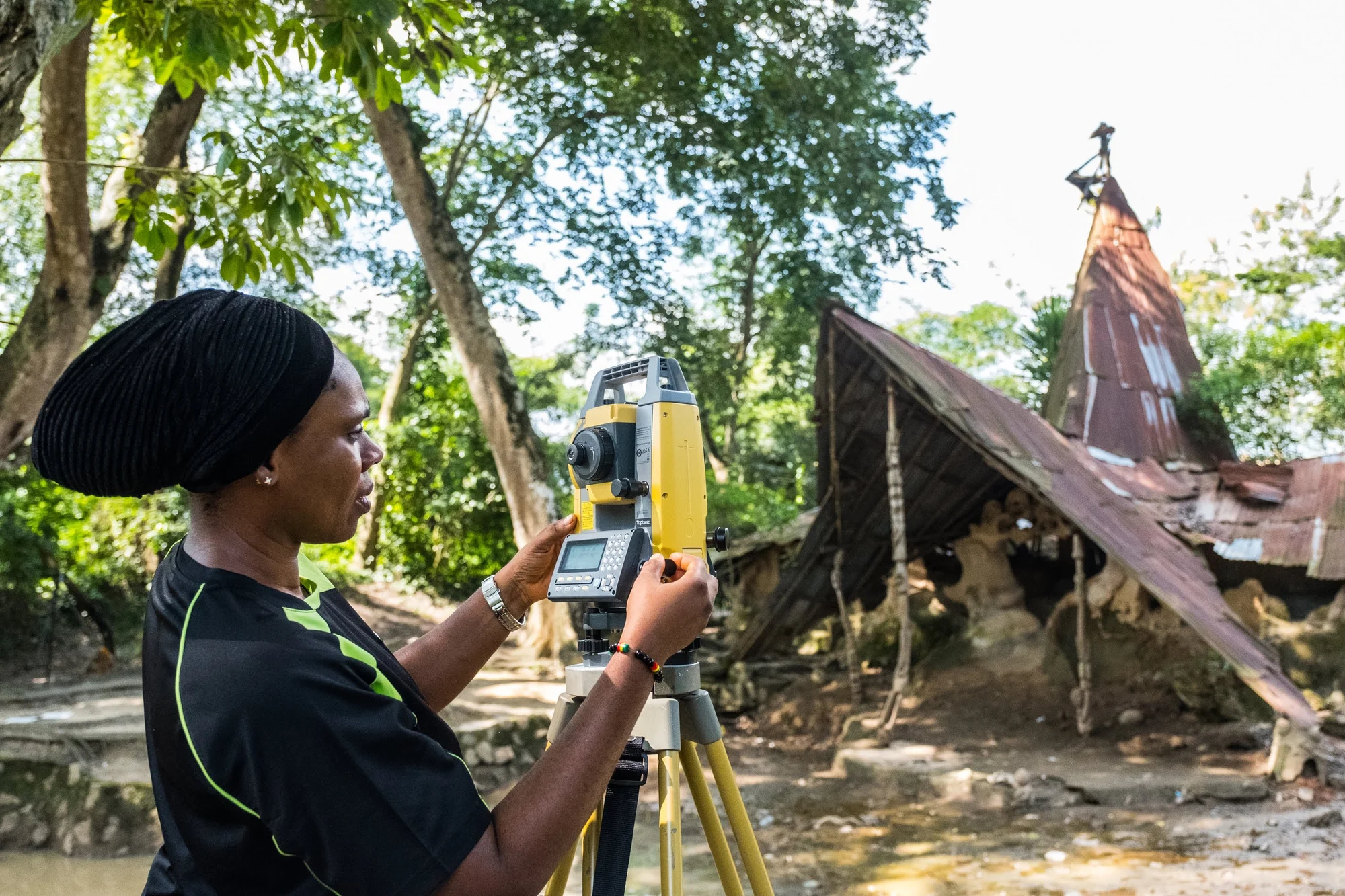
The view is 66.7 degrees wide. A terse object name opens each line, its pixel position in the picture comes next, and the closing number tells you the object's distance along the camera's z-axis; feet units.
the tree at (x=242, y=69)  8.59
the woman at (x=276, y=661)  3.12
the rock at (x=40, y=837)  17.24
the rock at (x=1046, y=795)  19.54
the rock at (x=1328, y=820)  16.80
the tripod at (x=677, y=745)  5.59
